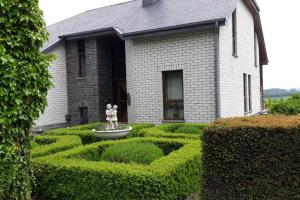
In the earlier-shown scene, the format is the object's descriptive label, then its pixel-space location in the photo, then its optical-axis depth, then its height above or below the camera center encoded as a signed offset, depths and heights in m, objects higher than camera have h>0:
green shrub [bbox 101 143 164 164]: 6.13 -1.19
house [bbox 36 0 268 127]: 11.09 +1.52
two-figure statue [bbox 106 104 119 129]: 8.63 -0.54
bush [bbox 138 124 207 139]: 7.97 -1.01
